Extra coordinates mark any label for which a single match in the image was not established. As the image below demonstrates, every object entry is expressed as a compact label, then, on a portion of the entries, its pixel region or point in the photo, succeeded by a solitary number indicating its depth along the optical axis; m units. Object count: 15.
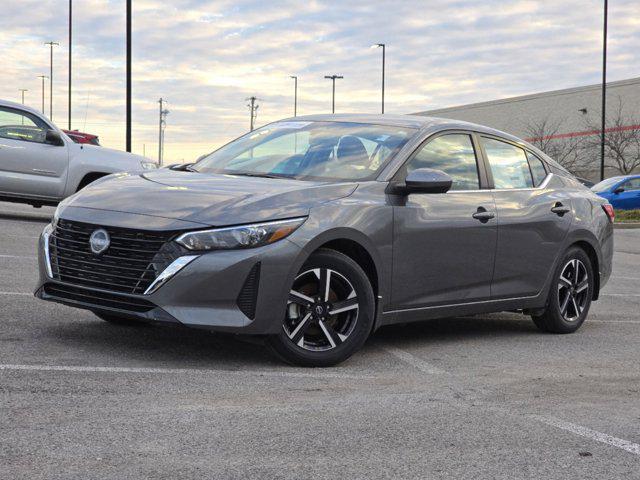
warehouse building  54.50
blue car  32.25
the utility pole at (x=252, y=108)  81.44
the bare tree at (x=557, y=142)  58.03
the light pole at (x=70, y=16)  58.26
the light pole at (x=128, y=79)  28.59
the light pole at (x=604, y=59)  42.60
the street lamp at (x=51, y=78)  83.46
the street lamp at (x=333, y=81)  77.81
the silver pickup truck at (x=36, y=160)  16.62
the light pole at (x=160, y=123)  71.88
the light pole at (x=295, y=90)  85.19
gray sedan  5.90
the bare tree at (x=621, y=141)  53.50
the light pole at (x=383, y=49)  68.25
